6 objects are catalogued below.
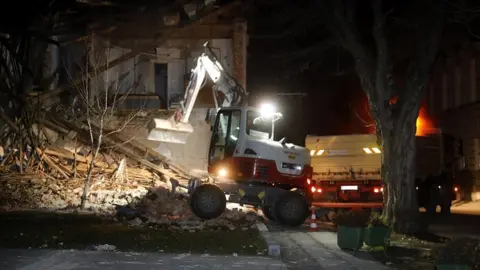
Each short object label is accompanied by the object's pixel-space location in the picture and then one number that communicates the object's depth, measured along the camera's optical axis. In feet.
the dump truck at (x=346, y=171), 60.82
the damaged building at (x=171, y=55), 79.51
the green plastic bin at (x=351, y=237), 39.75
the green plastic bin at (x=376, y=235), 40.42
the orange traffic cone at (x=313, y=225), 53.36
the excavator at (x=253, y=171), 51.97
